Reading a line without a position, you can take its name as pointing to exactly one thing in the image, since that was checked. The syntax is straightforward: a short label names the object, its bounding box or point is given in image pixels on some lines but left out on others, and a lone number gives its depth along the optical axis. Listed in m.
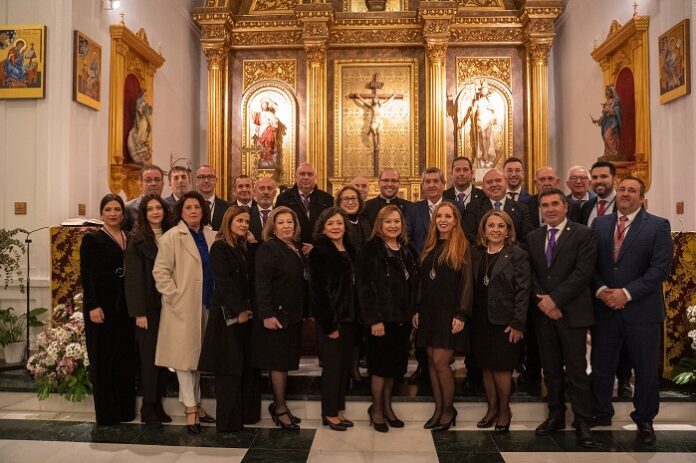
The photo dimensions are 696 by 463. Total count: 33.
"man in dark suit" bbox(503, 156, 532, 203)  5.47
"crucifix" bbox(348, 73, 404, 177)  11.26
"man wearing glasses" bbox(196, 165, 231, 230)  5.72
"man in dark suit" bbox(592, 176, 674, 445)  4.12
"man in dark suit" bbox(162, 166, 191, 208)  5.38
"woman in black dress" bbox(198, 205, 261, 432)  4.27
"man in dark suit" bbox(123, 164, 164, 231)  5.28
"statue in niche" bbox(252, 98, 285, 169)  11.16
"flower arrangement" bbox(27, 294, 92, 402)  4.89
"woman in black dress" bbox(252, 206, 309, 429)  4.29
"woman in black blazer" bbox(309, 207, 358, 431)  4.29
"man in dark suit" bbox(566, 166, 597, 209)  5.34
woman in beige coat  4.36
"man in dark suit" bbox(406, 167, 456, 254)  5.14
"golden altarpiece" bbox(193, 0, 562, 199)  10.95
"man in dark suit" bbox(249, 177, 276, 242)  5.58
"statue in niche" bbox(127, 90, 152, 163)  8.22
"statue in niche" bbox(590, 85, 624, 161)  8.36
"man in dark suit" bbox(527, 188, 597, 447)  4.14
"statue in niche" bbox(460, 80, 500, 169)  11.02
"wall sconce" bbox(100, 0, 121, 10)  7.32
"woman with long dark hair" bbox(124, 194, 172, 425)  4.41
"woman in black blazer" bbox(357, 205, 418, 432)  4.26
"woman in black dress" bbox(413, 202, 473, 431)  4.25
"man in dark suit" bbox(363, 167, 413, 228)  5.41
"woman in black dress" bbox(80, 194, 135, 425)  4.50
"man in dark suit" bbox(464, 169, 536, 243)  4.98
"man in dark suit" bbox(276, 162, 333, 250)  5.58
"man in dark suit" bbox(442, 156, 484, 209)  5.23
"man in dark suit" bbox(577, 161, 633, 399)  4.80
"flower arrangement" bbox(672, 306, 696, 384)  4.93
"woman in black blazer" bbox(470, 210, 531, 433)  4.17
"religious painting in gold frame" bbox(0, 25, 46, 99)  6.43
